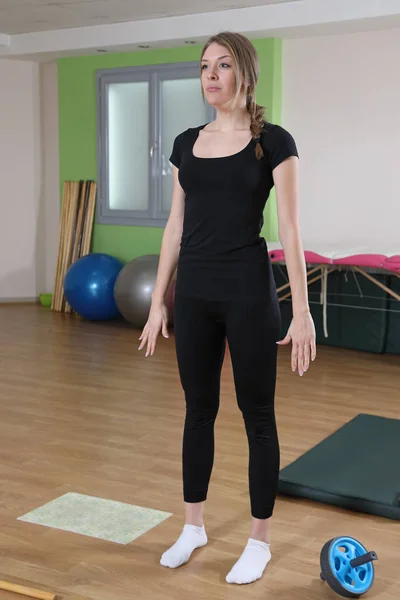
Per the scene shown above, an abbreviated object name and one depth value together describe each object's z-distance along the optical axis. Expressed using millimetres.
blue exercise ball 6395
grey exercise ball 6016
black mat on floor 2766
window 6609
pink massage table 4934
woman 2045
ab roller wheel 2117
